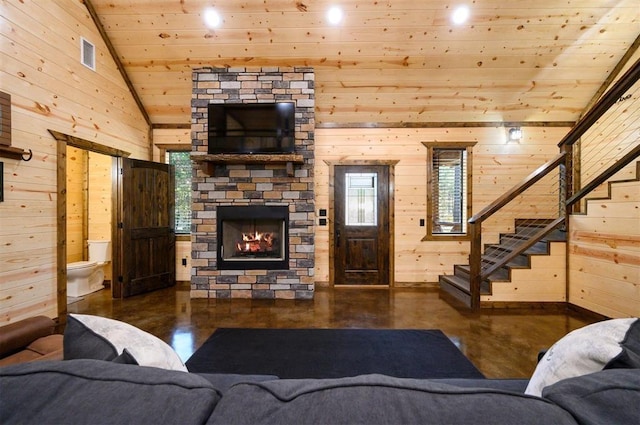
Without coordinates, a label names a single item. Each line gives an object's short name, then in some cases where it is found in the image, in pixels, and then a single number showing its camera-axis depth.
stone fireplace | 3.92
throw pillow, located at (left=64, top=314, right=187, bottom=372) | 0.86
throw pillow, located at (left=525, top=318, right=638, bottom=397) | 0.79
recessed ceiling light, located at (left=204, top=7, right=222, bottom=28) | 3.30
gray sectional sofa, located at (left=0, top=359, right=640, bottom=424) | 0.51
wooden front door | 4.57
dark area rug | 2.13
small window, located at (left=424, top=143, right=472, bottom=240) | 4.63
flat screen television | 3.79
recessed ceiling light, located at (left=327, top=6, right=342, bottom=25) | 3.26
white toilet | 3.88
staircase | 3.53
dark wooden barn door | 3.95
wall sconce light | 4.44
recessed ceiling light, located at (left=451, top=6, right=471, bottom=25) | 3.22
